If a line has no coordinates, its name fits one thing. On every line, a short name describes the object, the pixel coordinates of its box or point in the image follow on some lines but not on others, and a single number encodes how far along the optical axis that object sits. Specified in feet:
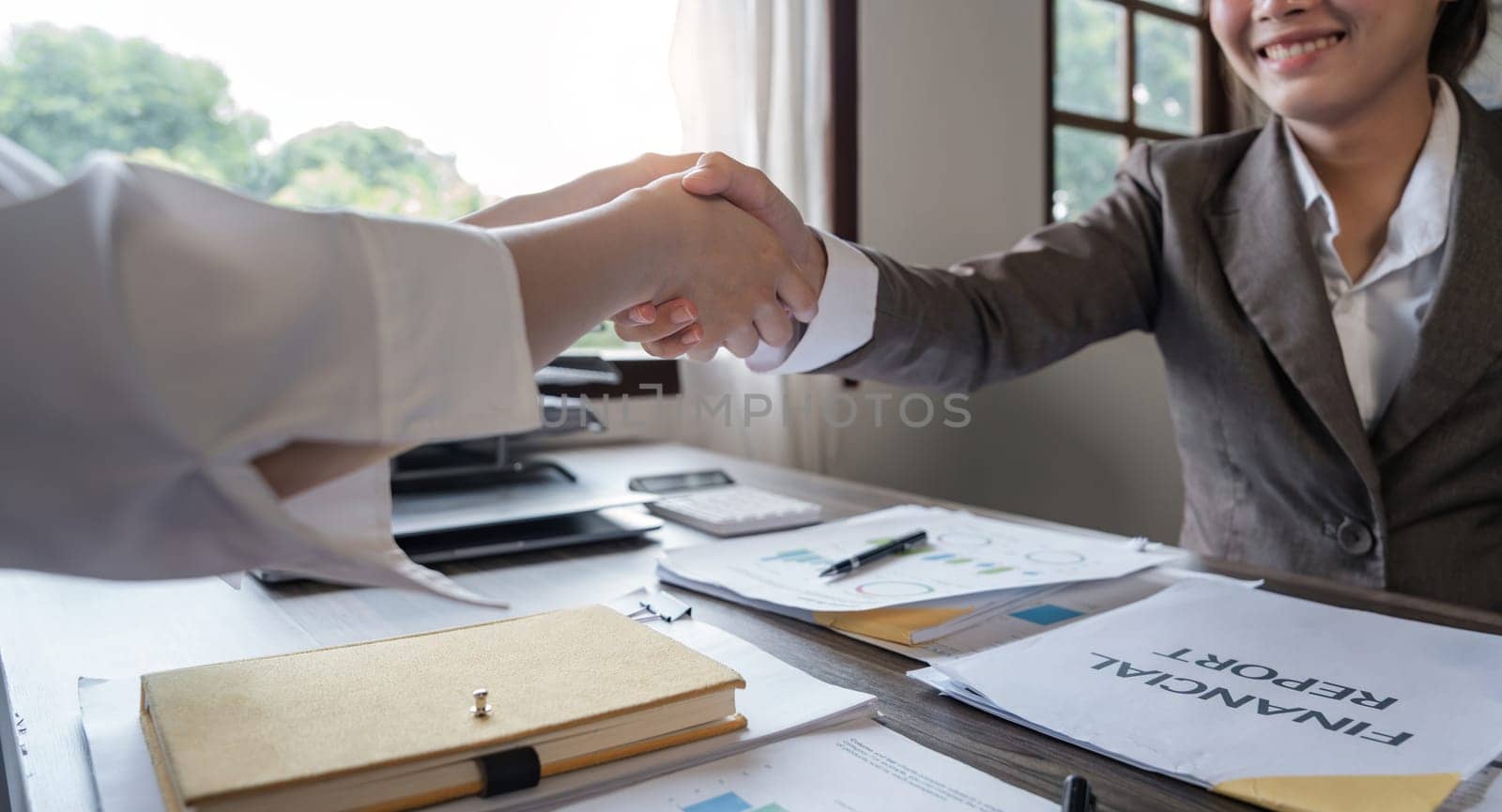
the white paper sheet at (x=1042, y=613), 2.23
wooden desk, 1.61
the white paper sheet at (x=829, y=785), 1.49
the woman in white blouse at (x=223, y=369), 1.25
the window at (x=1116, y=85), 8.27
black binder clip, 2.40
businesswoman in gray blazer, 3.31
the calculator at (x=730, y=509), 3.44
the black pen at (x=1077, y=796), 1.41
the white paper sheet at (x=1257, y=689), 1.62
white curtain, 5.74
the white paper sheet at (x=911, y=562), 2.56
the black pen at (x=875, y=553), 2.75
